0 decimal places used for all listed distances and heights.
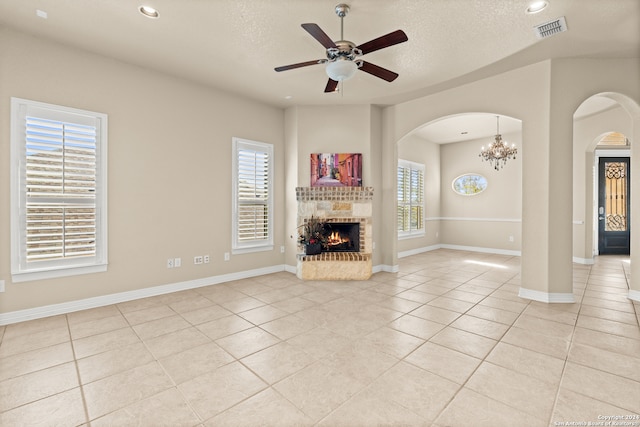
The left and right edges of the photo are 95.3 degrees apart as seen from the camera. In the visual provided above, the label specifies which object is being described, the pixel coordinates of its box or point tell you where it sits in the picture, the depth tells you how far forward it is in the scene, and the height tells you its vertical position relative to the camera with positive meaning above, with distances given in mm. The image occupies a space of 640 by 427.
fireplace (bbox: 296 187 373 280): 5160 +55
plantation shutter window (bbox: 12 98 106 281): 3180 +281
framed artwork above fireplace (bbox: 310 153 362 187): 5371 +834
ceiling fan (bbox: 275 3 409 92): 2480 +1523
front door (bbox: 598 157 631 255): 7285 +218
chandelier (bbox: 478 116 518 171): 6449 +1445
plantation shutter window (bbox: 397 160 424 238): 7574 +446
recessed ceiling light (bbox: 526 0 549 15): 2629 +1925
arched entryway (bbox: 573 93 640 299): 5344 +920
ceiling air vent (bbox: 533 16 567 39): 2920 +1935
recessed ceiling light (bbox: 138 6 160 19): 2768 +1964
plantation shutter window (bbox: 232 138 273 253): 5074 +331
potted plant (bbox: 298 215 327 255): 5105 -375
